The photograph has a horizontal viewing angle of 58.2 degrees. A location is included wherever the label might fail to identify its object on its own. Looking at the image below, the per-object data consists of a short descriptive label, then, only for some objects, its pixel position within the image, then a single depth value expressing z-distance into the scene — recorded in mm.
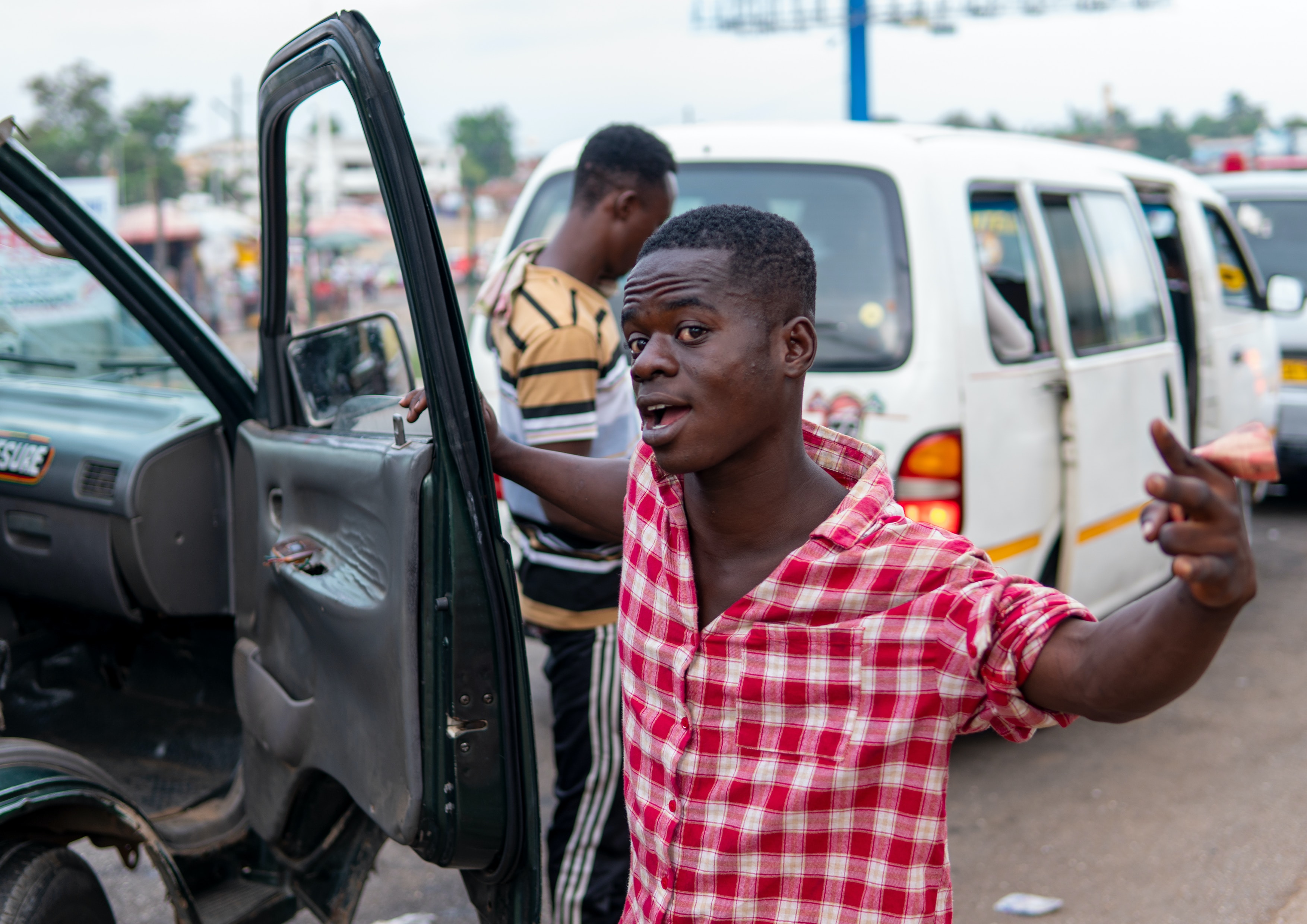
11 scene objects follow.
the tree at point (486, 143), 47312
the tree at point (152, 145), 38312
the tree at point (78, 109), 39500
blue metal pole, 16375
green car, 1827
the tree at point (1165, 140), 41594
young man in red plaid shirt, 1241
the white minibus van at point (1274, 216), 8188
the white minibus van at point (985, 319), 3504
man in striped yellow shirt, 2523
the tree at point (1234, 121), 54938
